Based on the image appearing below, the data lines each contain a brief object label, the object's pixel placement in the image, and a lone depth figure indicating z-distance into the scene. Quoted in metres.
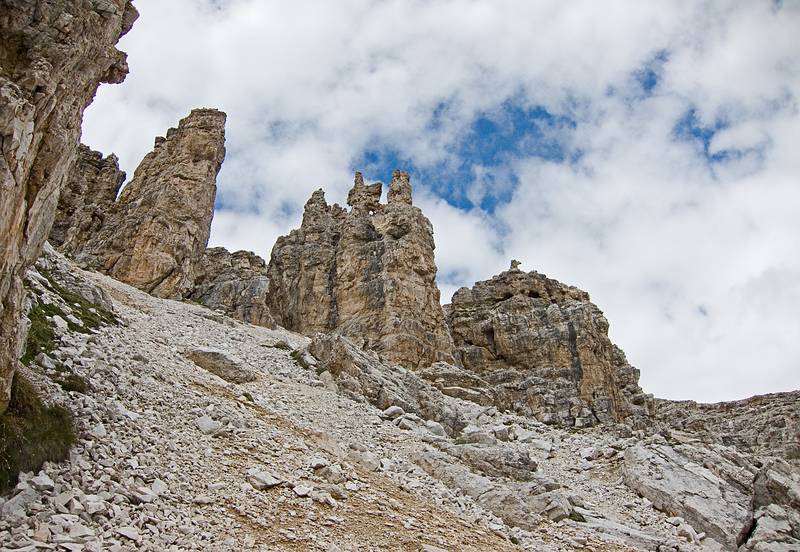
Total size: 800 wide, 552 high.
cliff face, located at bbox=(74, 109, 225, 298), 55.69
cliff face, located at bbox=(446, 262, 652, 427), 56.31
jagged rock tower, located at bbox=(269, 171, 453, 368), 57.59
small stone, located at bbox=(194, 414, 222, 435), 17.29
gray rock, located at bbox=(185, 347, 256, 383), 26.53
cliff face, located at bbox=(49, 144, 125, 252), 61.28
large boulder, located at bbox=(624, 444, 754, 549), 23.19
